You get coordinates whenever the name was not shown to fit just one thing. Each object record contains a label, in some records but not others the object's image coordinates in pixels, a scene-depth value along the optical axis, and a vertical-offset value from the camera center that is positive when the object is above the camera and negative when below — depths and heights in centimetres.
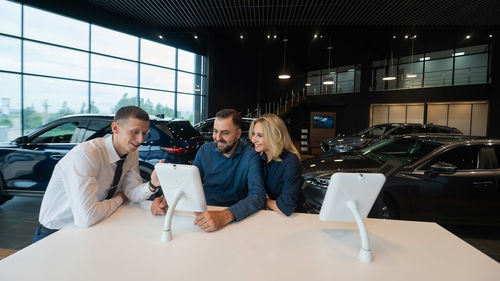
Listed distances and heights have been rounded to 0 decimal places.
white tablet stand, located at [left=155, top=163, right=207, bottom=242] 130 -32
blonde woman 189 -20
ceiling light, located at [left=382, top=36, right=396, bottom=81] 1595 +422
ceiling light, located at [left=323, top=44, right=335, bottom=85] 1863 +587
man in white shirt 148 -35
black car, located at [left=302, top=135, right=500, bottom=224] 317 -62
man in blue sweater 197 -29
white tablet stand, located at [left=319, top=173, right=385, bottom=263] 119 -31
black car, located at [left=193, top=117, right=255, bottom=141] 702 +8
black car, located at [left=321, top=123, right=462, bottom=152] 722 +7
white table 104 -57
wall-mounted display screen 1254 +54
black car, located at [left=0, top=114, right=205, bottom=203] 367 -36
